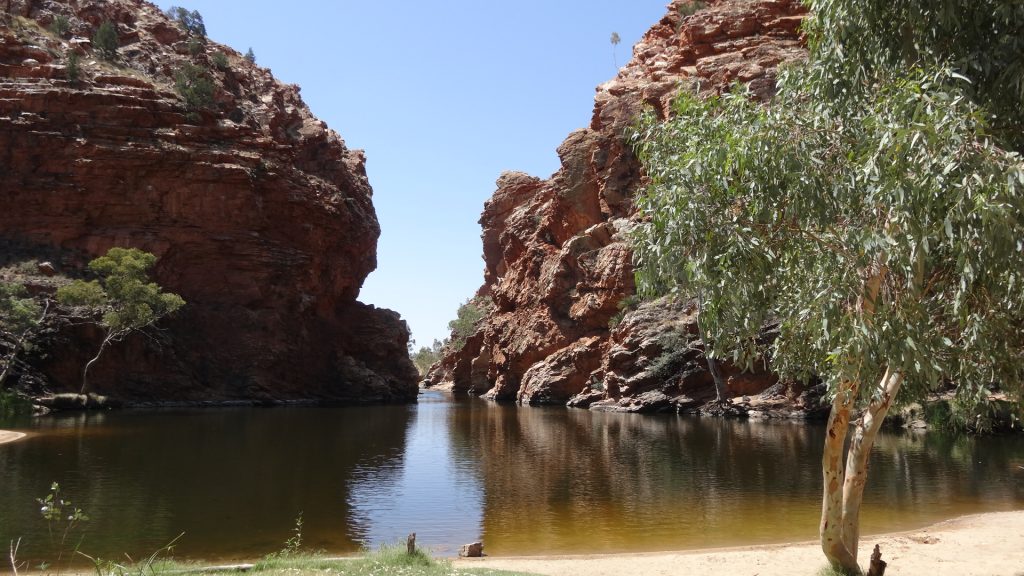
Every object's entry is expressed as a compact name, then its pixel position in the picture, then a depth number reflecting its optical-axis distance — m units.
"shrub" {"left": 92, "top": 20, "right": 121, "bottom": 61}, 58.59
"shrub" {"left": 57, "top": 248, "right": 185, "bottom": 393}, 43.56
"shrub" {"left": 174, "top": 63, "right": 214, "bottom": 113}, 58.94
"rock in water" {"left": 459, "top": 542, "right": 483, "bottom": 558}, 12.06
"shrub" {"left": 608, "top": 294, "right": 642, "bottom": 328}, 56.44
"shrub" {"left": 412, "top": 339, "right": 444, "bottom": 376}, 152.21
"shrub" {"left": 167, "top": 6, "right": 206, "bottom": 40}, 69.84
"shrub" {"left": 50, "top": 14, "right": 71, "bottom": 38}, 57.66
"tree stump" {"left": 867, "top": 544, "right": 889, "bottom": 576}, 8.33
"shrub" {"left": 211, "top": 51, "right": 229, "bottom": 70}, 66.25
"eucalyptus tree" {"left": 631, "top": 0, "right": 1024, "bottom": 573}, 6.06
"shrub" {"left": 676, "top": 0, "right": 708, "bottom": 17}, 69.62
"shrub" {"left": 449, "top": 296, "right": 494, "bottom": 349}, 97.19
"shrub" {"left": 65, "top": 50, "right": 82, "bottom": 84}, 54.00
